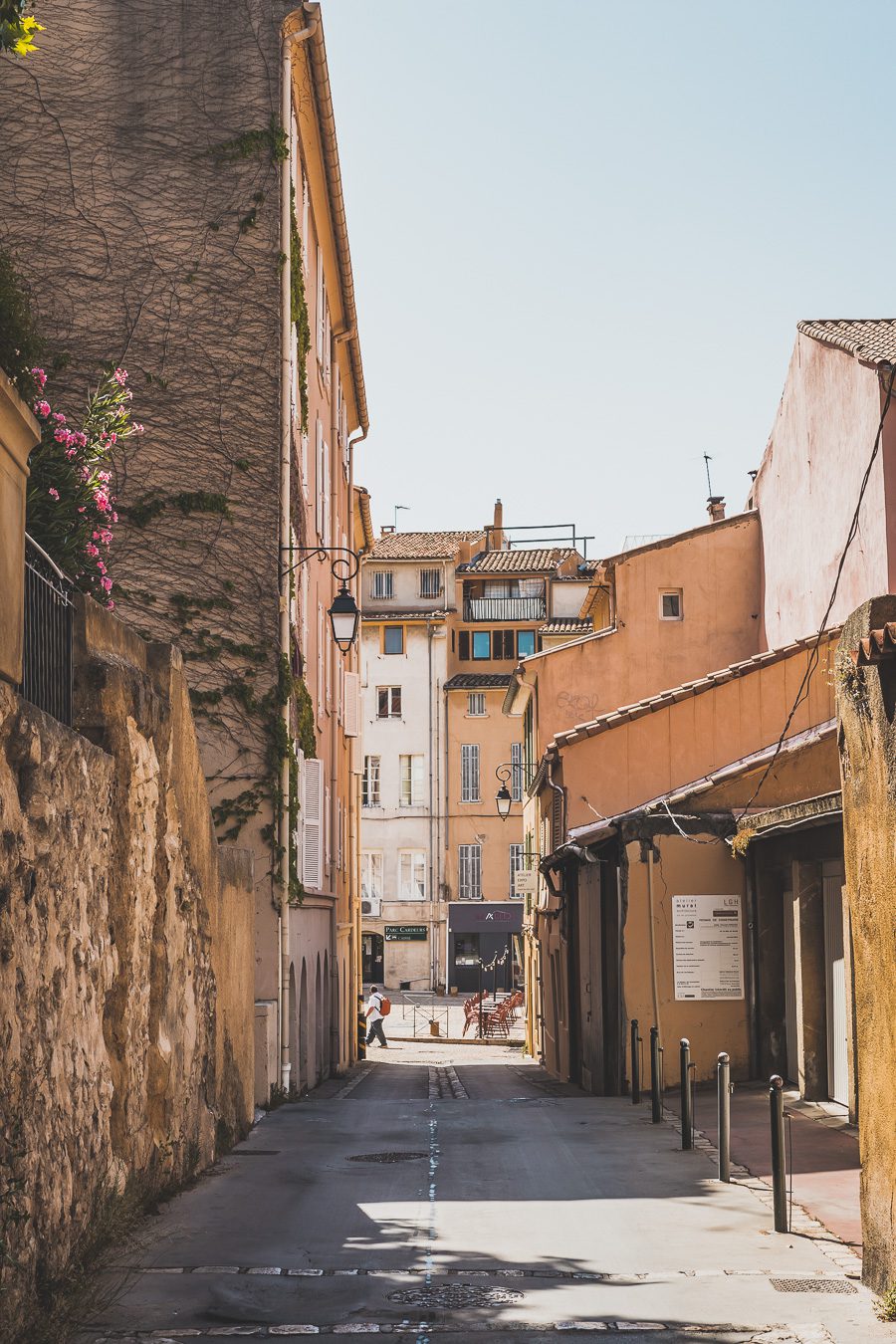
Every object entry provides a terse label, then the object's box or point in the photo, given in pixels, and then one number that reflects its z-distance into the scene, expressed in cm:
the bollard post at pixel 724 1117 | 1088
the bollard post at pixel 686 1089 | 1223
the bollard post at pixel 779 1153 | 912
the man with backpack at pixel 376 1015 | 4147
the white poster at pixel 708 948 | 1894
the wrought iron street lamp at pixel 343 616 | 1839
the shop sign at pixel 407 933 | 6656
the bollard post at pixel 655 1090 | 1448
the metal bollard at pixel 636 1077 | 1684
